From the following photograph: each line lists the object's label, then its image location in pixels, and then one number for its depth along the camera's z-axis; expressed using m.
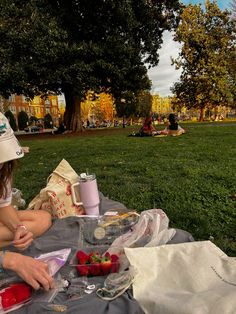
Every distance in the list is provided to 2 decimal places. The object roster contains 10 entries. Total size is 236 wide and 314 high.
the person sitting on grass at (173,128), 9.39
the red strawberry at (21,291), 1.32
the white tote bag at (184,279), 1.14
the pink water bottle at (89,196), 2.39
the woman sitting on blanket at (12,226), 1.30
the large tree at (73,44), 10.44
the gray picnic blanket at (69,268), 1.25
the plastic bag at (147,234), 1.75
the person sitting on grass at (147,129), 9.88
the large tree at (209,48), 22.28
